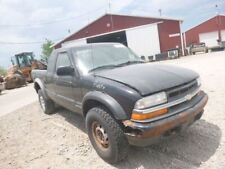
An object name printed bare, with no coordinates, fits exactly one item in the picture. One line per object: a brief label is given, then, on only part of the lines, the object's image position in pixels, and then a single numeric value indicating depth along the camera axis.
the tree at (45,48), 42.88
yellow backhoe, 14.89
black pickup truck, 2.30
